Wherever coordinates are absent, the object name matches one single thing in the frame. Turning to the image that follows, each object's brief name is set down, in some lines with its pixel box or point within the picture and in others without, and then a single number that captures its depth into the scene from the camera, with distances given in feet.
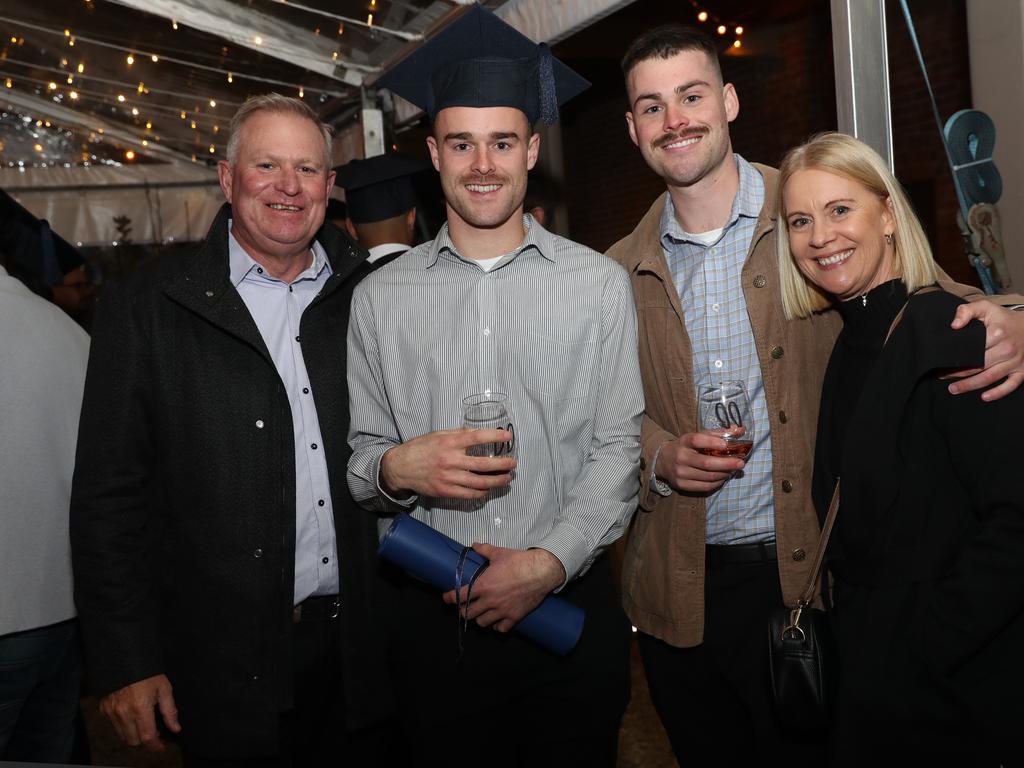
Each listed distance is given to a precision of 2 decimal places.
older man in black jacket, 6.58
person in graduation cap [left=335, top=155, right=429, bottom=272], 13.05
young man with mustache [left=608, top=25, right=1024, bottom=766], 6.82
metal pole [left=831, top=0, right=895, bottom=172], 8.20
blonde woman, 5.21
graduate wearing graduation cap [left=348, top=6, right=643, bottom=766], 6.23
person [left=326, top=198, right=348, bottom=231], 16.90
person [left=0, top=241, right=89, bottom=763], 7.43
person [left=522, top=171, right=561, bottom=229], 15.91
